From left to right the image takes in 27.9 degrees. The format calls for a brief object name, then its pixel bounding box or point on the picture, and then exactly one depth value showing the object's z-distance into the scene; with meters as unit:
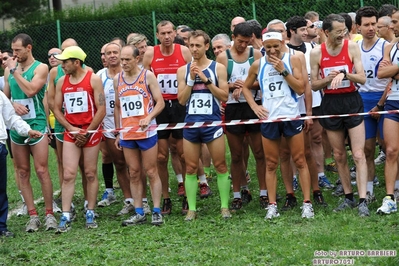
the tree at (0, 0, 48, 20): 28.10
